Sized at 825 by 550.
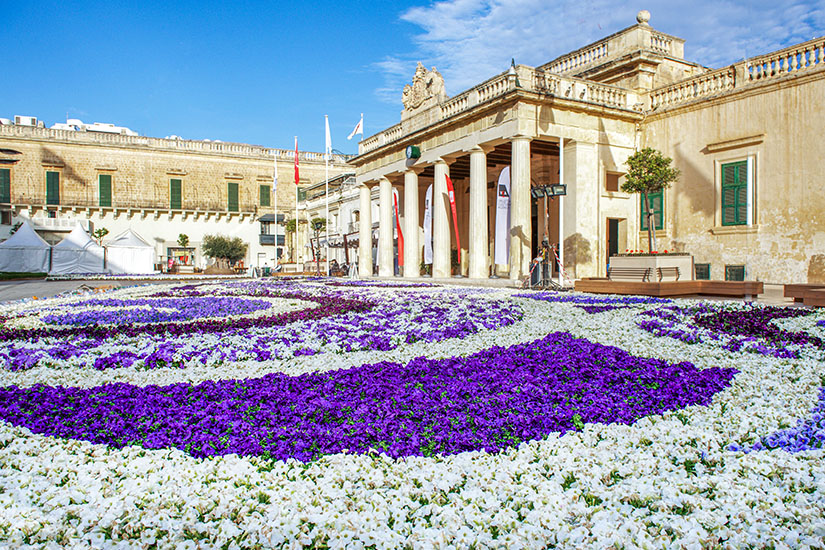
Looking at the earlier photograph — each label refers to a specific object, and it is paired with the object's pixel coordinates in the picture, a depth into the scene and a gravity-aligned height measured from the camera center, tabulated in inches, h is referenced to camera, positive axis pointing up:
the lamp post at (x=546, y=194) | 618.8 +75.6
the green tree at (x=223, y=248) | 1891.0 +51.0
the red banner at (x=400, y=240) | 995.3 +38.2
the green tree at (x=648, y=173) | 633.6 +100.0
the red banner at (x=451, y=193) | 845.8 +104.5
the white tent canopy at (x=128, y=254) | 1423.5 +24.9
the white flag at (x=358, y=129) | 1137.4 +276.3
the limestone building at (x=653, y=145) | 620.4 +145.6
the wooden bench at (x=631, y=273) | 551.9 -14.6
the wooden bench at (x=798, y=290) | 380.2 -23.5
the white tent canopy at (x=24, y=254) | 1310.3 +25.6
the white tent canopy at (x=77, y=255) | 1342.3 +22.6
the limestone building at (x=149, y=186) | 1755.7 +264.6
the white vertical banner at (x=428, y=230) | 901.2 +51.0
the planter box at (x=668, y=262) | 554.9 -3.7
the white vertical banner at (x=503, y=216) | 736.3 +59.2
